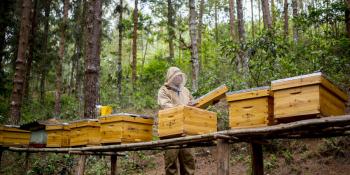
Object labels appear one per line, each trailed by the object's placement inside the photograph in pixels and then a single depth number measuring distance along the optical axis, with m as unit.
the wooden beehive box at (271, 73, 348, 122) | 5.30
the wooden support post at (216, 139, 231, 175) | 6.28
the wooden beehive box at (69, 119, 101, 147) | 8.98
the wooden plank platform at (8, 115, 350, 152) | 5.17
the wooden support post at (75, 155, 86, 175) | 9.27
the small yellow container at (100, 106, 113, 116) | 9.29
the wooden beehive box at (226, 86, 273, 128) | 5.99
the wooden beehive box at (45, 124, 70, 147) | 10.20
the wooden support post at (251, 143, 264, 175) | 7.50
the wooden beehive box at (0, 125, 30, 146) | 11.34
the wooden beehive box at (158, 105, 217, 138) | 6.66
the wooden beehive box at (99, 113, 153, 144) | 7.88
